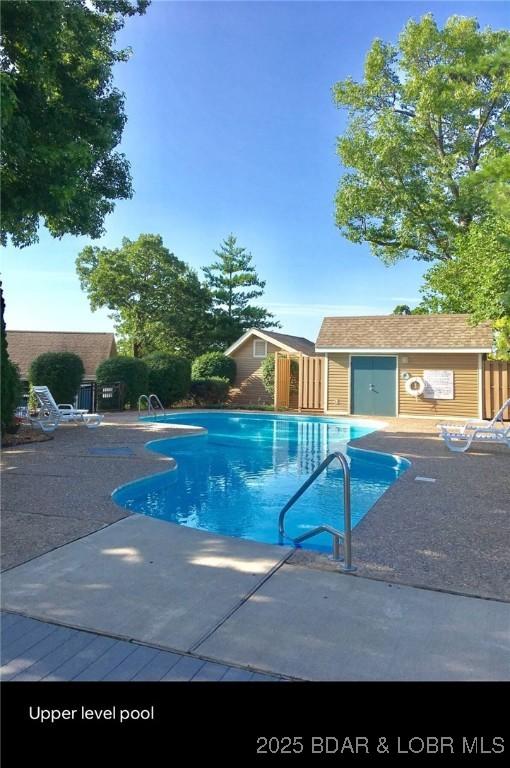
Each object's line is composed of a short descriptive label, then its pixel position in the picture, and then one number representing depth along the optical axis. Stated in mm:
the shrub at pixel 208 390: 22250
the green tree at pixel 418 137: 22672
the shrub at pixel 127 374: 18828
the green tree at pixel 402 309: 29847
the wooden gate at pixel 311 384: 20078
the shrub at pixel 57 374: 16438
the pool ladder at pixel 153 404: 19359
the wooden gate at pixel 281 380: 20609
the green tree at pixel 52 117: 5898
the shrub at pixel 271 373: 21125
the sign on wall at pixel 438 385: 17938
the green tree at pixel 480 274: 12711
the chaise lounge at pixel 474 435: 9906
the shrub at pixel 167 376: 20562
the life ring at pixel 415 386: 18180
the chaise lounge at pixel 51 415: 12344
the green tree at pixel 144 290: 28359
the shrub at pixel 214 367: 23344
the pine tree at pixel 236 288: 31844
